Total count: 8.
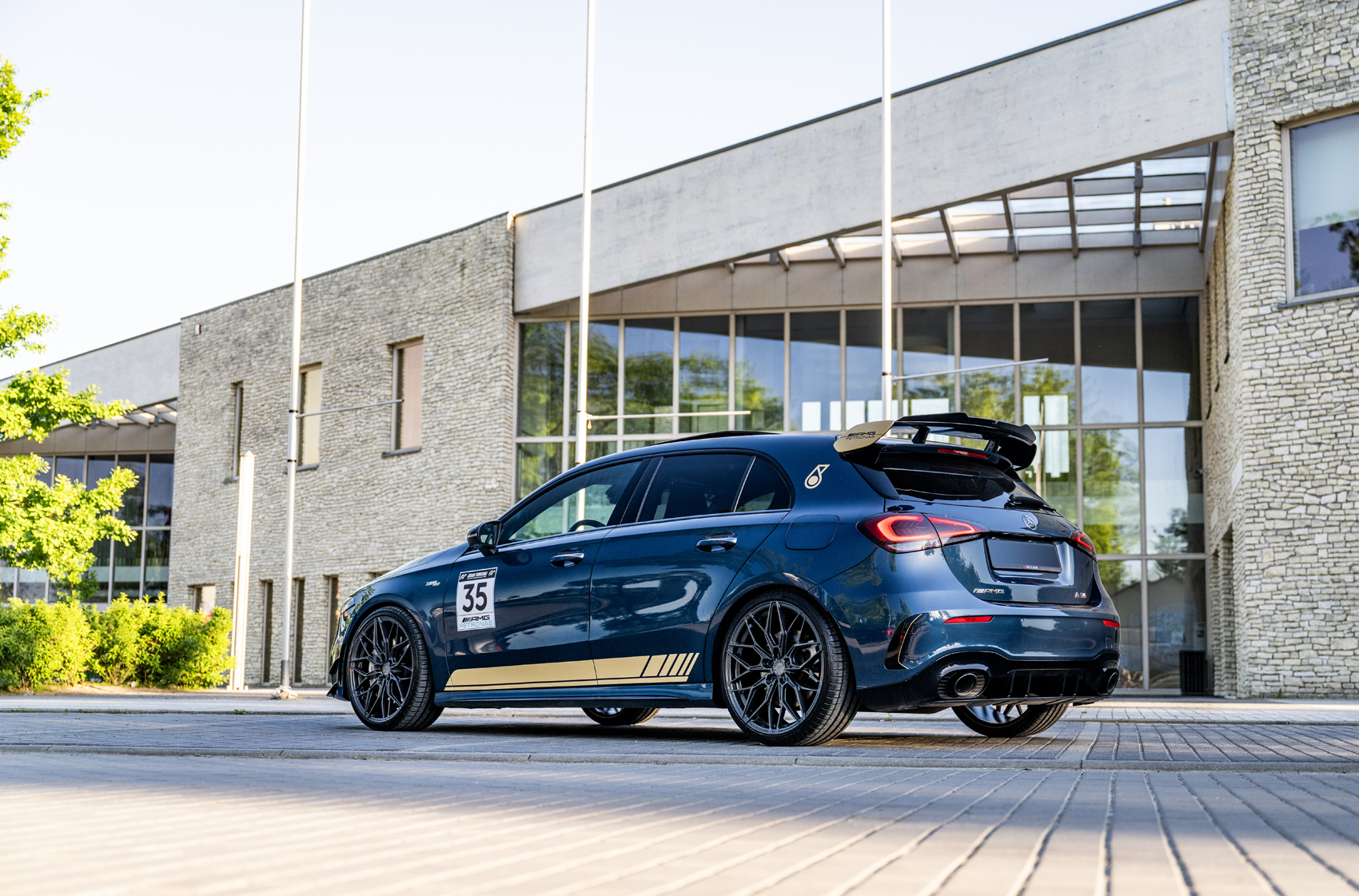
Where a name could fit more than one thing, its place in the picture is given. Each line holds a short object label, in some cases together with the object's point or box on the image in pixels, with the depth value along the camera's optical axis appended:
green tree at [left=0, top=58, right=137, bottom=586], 21.22
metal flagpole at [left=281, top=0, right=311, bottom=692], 20.61
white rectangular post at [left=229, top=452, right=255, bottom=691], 19.41
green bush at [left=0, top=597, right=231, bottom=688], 16.94
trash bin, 23.02
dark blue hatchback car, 6.56
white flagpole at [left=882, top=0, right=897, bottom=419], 19.61
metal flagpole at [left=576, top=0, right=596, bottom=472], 22.42
